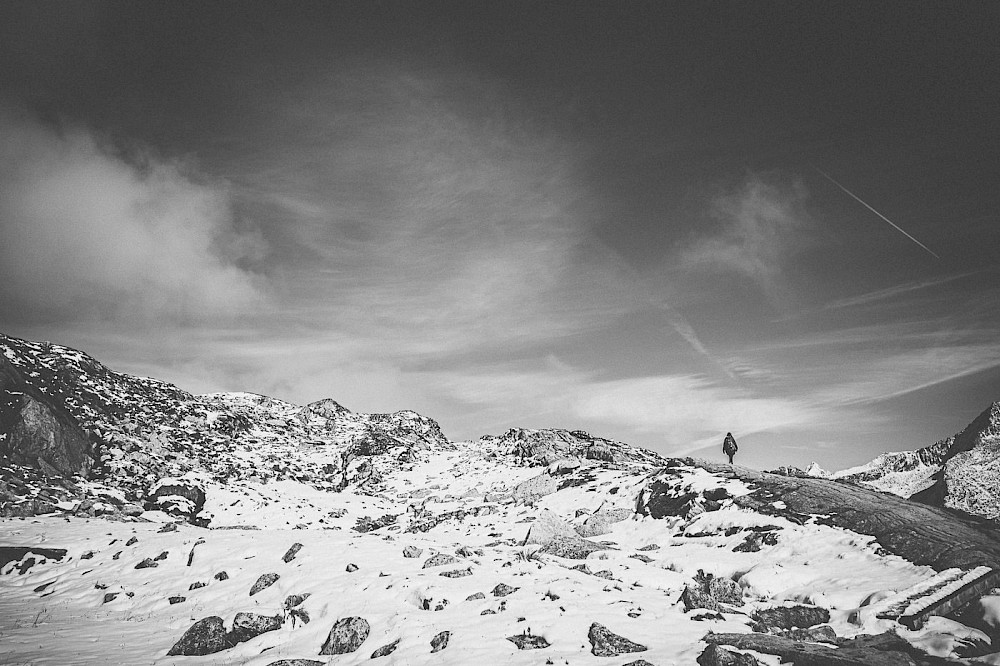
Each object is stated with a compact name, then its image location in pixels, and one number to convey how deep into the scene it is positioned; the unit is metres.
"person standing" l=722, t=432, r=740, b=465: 34.19
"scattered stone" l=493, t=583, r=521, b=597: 17.33
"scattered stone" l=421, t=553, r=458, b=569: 21.17
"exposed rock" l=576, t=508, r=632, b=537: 30.58
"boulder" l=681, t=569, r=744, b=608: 15.57
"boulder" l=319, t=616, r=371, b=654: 14.79
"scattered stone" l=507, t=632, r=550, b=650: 13.32
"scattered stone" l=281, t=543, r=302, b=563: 22.93
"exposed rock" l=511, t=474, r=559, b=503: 41.84
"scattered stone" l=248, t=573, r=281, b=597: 20.16
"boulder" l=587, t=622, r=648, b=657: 12.46
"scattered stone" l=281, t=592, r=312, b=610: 18.34
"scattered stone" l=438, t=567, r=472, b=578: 19.42
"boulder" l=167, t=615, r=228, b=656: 15.43
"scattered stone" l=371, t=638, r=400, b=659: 14.01
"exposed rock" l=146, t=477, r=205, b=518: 45.25
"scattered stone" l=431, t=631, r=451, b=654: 13.69
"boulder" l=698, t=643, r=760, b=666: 10.53
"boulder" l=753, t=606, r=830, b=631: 14.94
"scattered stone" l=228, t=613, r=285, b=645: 16.05
